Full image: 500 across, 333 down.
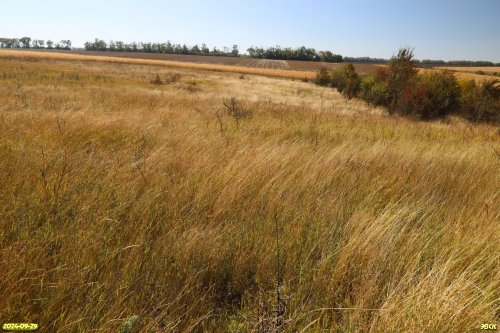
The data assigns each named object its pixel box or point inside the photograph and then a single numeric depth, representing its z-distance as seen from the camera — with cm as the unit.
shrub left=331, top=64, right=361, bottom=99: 3762
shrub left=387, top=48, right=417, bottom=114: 2358
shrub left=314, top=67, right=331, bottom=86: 5472
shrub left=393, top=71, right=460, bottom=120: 2206
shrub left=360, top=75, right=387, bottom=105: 2737
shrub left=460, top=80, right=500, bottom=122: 2431
